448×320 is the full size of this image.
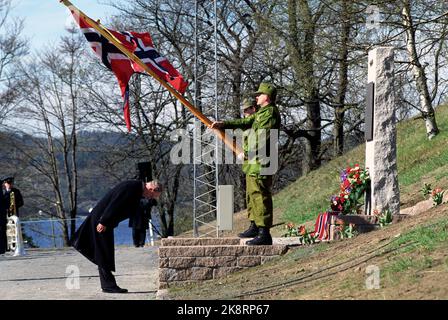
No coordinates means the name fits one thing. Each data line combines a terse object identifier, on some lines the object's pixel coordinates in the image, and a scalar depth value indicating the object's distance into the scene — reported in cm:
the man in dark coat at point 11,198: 2345
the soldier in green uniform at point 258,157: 1251
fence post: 2570
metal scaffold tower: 3165
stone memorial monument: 1358
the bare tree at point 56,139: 4516
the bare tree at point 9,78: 4519
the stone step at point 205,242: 1349
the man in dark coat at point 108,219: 1150
